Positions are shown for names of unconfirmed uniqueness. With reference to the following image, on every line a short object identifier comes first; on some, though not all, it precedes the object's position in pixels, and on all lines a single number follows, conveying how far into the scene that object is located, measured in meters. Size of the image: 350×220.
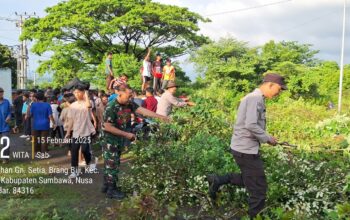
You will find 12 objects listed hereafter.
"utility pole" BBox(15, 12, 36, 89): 48.88
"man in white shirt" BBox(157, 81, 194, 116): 8.84
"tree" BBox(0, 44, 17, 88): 49.89
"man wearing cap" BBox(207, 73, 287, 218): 4.55
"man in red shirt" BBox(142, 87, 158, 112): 10.38
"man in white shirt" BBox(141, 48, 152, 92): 16.98
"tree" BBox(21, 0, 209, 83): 27.62
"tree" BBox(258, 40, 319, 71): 26.15
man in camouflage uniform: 6.12
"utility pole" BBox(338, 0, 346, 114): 27.66
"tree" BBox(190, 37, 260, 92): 23.34
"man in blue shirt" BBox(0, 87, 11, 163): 9.41
